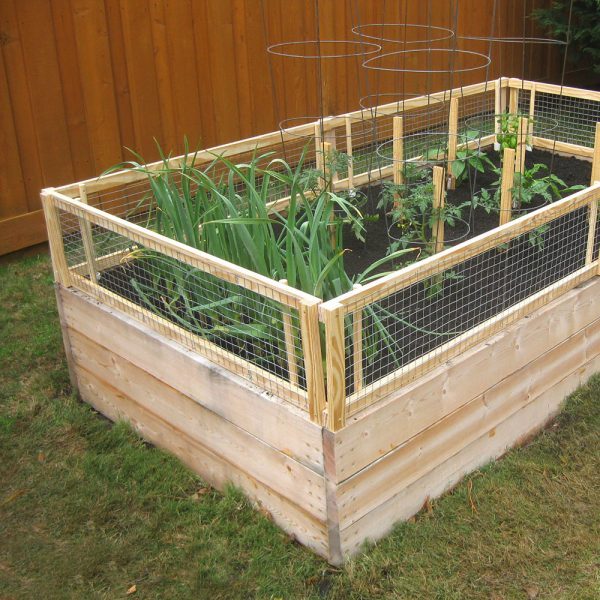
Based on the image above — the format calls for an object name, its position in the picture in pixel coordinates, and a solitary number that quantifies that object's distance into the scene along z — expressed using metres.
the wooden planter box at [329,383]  2.59
